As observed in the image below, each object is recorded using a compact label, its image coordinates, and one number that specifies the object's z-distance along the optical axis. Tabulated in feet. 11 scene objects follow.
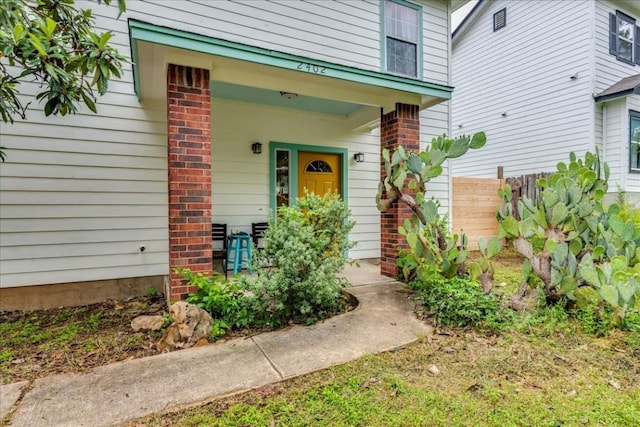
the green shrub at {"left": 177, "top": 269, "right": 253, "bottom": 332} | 10.85
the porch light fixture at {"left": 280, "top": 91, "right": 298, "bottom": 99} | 17.18
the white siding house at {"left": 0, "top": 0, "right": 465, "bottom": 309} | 13.02
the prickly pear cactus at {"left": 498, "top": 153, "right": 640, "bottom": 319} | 10.87
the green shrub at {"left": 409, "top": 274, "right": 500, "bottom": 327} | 11.10
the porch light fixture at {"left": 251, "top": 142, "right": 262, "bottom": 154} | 18.50
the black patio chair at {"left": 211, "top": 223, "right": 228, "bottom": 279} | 17.30
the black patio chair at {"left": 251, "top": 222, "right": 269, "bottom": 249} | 18.40
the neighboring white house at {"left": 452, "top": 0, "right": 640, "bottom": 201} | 27.04
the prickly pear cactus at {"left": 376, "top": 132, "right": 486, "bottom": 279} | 12.39
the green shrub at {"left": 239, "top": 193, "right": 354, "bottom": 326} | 10.85
